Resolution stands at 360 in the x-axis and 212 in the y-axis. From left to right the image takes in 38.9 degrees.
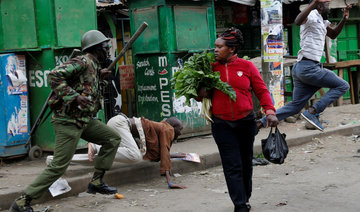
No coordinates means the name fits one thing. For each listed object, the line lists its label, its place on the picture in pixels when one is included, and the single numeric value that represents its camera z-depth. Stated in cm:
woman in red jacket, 440
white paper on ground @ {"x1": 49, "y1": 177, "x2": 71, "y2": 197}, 539
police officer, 459
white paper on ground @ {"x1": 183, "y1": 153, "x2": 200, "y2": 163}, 681
